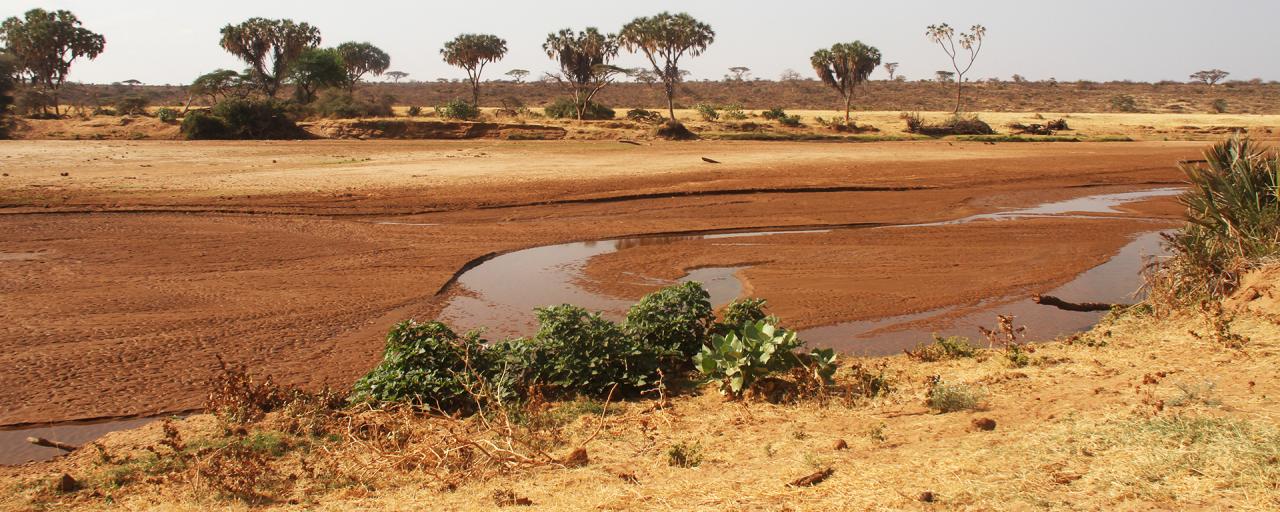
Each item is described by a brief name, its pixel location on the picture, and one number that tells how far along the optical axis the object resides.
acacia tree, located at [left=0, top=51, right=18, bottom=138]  37.38
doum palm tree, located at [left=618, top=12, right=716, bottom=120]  49.12
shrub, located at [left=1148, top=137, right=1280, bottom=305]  8.66
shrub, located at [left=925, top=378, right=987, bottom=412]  6.31
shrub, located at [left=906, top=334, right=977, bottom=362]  8.41
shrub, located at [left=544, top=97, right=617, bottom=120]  46.07
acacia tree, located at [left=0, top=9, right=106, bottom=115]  50.78
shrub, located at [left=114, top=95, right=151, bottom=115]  44.44
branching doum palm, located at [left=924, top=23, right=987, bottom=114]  56.25
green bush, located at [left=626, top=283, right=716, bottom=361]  8.00
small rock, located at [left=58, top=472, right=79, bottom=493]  5.66
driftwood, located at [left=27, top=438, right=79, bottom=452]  6.14
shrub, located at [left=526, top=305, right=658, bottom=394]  7.50
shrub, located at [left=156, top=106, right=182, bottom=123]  39.06
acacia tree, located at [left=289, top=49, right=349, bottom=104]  52.38
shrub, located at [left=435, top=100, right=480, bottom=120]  43.69
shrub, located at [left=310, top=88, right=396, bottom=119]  42.84
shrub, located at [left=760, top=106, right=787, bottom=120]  46.88
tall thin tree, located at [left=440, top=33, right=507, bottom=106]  61.03
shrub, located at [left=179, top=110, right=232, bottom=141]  36.06
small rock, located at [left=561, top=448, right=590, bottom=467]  5.80
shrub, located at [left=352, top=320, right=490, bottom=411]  7.18
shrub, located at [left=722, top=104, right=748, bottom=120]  46.62
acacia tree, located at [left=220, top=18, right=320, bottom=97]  53.91
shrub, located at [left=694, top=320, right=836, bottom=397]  7.04
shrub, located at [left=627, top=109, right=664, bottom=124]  43.76
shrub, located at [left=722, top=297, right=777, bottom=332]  8.16
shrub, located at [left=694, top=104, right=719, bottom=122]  45.99
